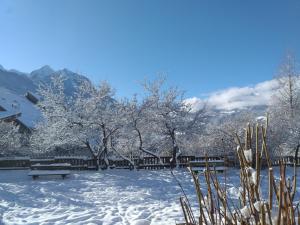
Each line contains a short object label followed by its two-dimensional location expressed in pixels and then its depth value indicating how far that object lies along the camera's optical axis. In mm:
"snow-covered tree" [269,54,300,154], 14518
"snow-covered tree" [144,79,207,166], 13547
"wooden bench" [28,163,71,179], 10383
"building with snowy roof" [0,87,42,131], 21475
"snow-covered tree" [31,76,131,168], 13176
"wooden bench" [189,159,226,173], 11423
